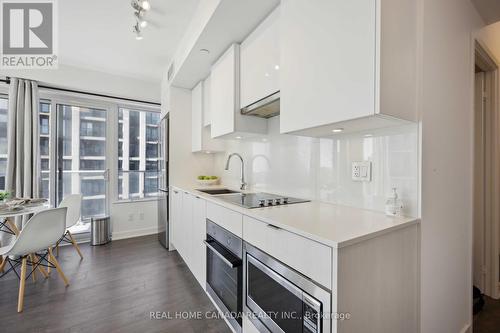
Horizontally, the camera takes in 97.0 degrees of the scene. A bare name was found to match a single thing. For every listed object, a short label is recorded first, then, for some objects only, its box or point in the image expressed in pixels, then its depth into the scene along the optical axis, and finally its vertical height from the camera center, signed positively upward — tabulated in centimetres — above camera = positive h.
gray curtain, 286 +34
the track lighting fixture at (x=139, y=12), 194 +141
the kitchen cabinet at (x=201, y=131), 289 +46
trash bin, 332 -99
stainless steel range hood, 160 +48
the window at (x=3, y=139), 303 +35
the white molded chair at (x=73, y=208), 279 -56
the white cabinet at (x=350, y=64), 91 +47
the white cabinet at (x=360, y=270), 81 -43
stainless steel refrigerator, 310 -29
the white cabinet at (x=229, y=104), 198 +59
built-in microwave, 86 -61
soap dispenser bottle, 114 -20
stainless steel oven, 141 -75
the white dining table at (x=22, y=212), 197 -44
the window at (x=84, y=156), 343 +15
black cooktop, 151 -27
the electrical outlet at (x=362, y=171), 132 -3
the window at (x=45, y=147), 326 +26
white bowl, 298 -21
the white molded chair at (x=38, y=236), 184 -63
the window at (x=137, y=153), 384 +21
